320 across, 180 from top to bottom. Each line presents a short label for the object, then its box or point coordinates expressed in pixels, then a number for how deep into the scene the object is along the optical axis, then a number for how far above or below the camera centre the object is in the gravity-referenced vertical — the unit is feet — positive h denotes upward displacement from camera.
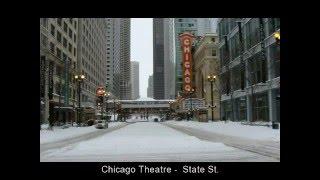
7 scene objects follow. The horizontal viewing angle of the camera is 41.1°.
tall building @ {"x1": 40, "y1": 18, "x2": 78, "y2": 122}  157.99 +22.74
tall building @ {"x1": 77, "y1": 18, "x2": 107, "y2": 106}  288.10 +44.05
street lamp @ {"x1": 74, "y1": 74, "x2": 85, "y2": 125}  163.66 +13.47
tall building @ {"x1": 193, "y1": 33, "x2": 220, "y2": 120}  330.11 +40.10
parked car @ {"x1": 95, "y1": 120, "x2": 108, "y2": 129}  185.51 -5.56
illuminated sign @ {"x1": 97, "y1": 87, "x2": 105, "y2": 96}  265.95 +12.90
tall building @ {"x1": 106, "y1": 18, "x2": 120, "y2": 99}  413.34 +49.15
